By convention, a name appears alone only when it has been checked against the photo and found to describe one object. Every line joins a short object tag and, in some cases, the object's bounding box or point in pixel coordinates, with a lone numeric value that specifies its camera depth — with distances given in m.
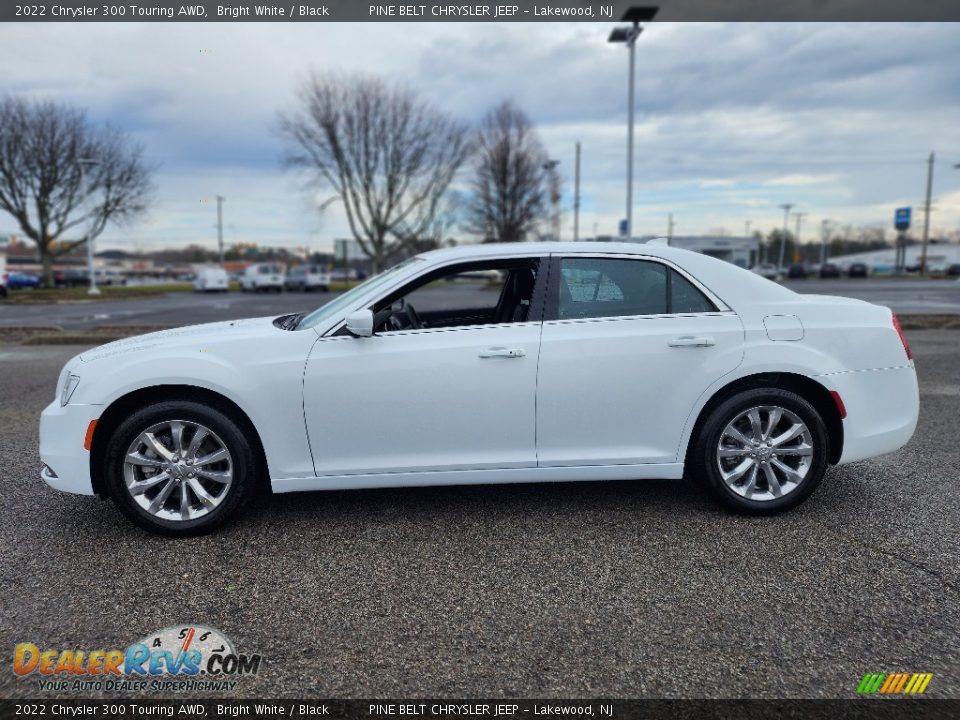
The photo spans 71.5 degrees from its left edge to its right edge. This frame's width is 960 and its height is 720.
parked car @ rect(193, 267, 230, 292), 41.69
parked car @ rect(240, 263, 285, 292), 42.19
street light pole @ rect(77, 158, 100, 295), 32.45
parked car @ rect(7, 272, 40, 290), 52.92
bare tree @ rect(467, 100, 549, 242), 35.66
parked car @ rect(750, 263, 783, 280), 48.56
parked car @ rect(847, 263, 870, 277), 64.25
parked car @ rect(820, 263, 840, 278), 62.84
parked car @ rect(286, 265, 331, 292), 41.56
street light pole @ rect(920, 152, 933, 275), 64.18
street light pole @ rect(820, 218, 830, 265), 112.57
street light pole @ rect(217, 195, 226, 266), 55.57
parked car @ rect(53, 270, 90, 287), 54.94
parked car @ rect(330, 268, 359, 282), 61.55
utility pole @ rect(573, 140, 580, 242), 37.19
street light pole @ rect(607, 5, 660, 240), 17.41
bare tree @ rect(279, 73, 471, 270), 34.06
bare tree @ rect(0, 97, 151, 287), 32.38
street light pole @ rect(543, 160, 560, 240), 38.87
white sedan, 3.59
